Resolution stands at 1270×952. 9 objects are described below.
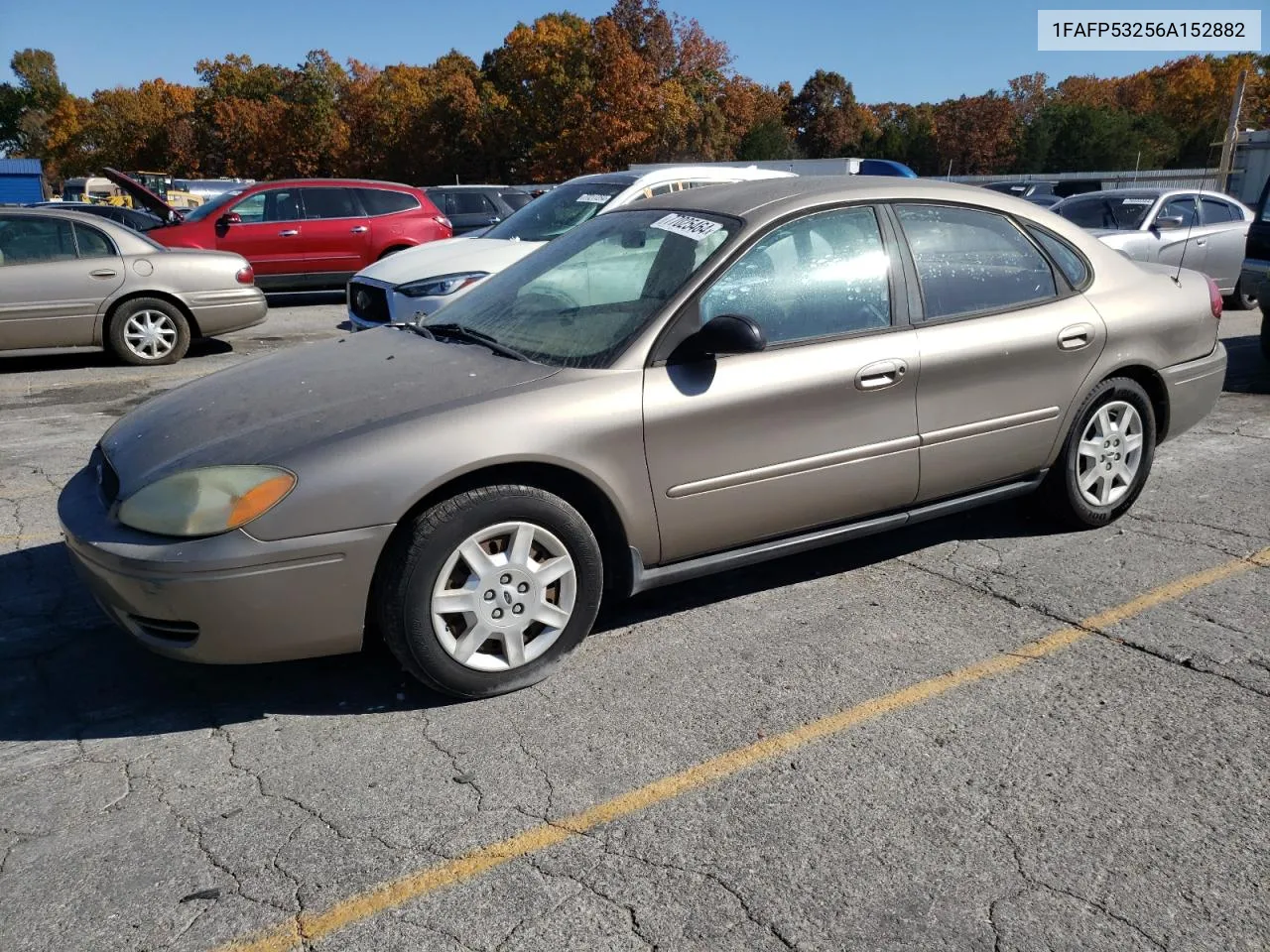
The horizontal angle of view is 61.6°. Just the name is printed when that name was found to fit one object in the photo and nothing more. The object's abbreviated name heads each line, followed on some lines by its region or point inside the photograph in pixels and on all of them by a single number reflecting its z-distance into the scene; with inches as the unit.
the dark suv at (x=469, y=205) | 743.1
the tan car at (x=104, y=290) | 366.6
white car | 324.2
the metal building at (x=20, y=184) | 1695.4
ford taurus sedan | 124.7
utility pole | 614.2
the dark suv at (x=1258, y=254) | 380.6
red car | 544.1
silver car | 461.7
